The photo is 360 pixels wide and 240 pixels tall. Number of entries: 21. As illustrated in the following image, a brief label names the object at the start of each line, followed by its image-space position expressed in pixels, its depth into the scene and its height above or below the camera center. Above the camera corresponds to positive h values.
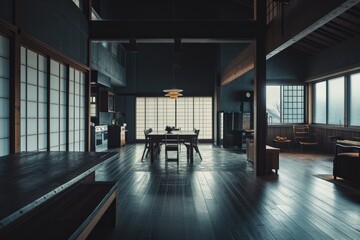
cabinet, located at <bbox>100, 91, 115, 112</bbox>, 9.29 +0.62
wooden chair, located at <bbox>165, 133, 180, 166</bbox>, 6.37 -0.49
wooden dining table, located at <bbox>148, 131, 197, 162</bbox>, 6.46 -0.42
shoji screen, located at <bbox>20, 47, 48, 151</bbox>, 3.49 +0.24
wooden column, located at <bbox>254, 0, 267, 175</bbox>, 5.09 +0.53
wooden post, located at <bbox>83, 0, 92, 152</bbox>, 5.61 +0.28
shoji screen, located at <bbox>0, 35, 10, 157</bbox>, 3.01 +0.25
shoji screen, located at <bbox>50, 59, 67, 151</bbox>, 4.26 +0.21
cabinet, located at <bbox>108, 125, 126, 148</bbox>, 9.84 -0.57
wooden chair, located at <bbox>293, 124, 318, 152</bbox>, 9.16 -0.48
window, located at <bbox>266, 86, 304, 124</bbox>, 9.96 +0.60
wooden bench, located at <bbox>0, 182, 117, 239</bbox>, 1.63 -0.67
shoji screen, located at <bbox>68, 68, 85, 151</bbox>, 4.95 +0.17
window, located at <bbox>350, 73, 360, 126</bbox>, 7.20 +0.57
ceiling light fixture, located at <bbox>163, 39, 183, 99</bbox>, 5.17 +1.35
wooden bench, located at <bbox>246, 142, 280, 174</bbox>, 5.26 -0.72
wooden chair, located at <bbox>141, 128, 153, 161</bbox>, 6.77 -0.38
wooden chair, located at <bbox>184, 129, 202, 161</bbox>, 6.93 -0.63
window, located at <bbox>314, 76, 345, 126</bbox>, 7.93 +0.60
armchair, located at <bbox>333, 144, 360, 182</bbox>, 4.36 -0.72
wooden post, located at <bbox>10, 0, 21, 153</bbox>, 3.14 +0.39
